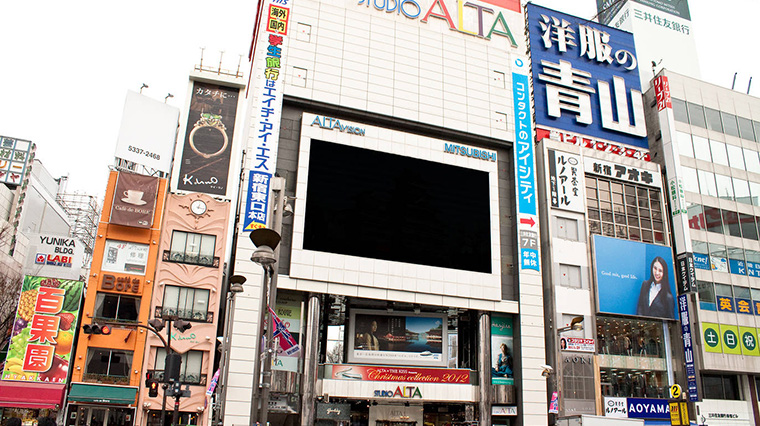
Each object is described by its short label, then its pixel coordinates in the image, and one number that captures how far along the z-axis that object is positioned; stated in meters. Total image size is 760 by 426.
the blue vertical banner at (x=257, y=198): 33.78
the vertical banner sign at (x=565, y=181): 42.66
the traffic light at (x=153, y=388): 22.96
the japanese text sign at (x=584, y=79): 47.33
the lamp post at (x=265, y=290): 14.75
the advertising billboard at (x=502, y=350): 38.34
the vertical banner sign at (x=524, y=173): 40.59
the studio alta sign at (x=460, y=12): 44.41
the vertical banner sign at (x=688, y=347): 41.12
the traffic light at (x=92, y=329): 22.70
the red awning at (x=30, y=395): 35.91
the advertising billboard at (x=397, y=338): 37.50
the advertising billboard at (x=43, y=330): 37.22
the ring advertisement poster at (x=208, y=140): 43.69
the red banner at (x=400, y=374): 35.47
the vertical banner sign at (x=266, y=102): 34.47
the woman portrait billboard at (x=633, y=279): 41.53
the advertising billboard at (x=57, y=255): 49.06
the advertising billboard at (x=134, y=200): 40.25
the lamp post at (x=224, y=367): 31.28
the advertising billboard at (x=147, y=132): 44.19
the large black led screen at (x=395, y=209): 36.78
